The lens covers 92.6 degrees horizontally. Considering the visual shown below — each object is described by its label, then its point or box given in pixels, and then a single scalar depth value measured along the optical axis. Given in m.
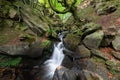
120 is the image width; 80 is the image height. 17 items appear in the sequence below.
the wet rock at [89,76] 2.40
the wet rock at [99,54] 3.06
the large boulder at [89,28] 3.78
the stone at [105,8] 5.46
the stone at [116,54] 3.02
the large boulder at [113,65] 2.75
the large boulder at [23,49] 3.17
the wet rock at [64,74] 2.53
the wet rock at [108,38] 3.45
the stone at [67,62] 3.26
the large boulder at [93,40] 3.41
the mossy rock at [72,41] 3.70
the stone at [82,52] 3.22
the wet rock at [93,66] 2.69
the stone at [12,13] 4.21
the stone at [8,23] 4.04
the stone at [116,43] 3.23
